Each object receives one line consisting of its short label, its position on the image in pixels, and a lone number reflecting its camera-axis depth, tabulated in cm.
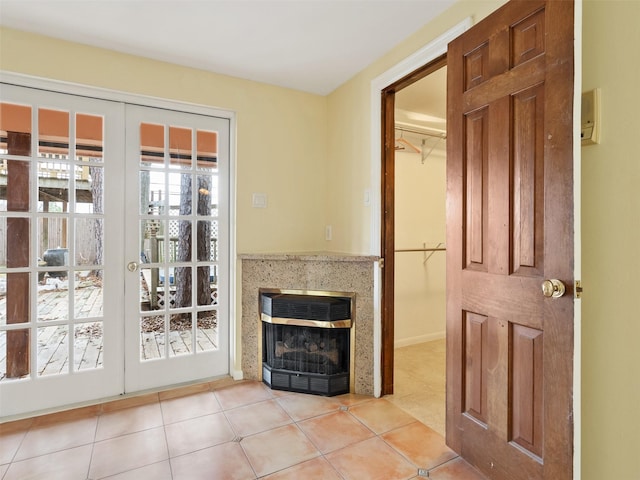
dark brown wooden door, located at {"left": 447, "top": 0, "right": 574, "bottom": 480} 131
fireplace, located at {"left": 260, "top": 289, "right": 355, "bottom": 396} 258
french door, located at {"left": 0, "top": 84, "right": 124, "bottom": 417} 227
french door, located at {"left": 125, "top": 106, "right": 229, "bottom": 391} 260
